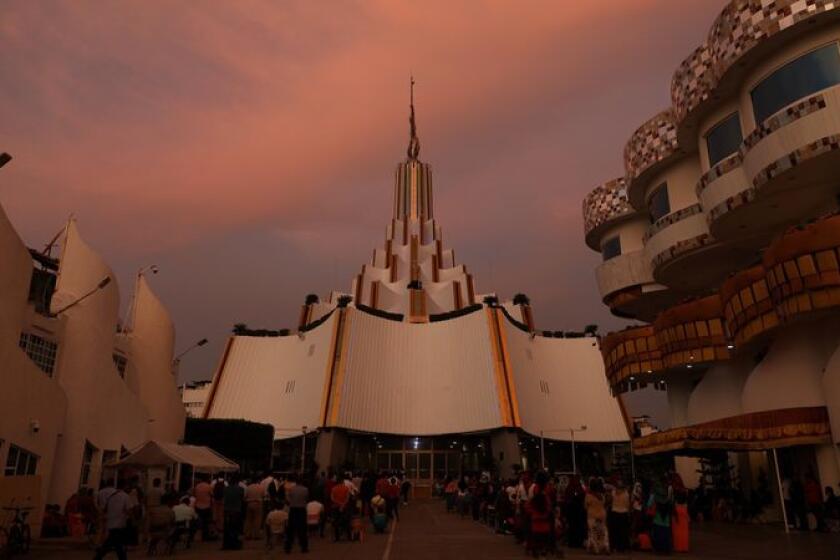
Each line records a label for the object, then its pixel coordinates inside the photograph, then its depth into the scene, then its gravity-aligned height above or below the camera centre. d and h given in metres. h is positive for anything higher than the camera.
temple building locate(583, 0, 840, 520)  15.07 +6.88
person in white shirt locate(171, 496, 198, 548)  12.56 -0.70
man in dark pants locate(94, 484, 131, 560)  9.07 -0.48
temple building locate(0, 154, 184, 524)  14.55 +3.13
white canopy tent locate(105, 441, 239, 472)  15.59 +0.58
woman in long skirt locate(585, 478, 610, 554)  11.25 -0.64
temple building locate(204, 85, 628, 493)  40.72 +5.68
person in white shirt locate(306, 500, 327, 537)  13.76 -0.61
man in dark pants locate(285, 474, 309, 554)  12.17 -0.57
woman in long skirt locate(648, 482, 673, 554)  11.57 -0.71
